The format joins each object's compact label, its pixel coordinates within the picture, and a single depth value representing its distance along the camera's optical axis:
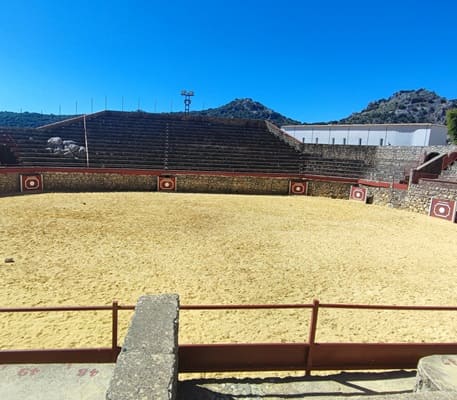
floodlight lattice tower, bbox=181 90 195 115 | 38.97
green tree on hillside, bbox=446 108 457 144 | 25.41
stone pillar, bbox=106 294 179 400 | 2.24
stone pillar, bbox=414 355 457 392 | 2.91
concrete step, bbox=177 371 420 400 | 3.28
